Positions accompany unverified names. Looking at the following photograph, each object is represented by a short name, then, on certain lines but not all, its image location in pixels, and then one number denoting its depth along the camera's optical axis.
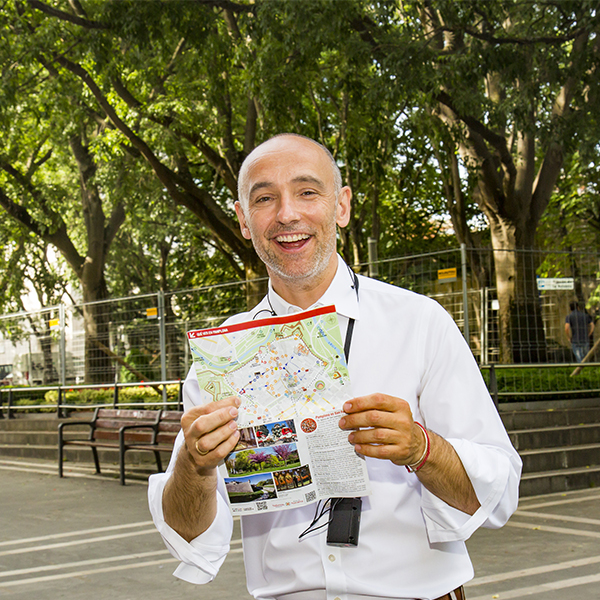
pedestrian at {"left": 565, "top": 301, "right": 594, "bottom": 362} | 12.06
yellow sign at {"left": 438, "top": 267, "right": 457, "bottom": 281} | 11.07
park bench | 10.31
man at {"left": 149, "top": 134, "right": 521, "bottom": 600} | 1.71
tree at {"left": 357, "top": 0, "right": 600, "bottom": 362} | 10.15
